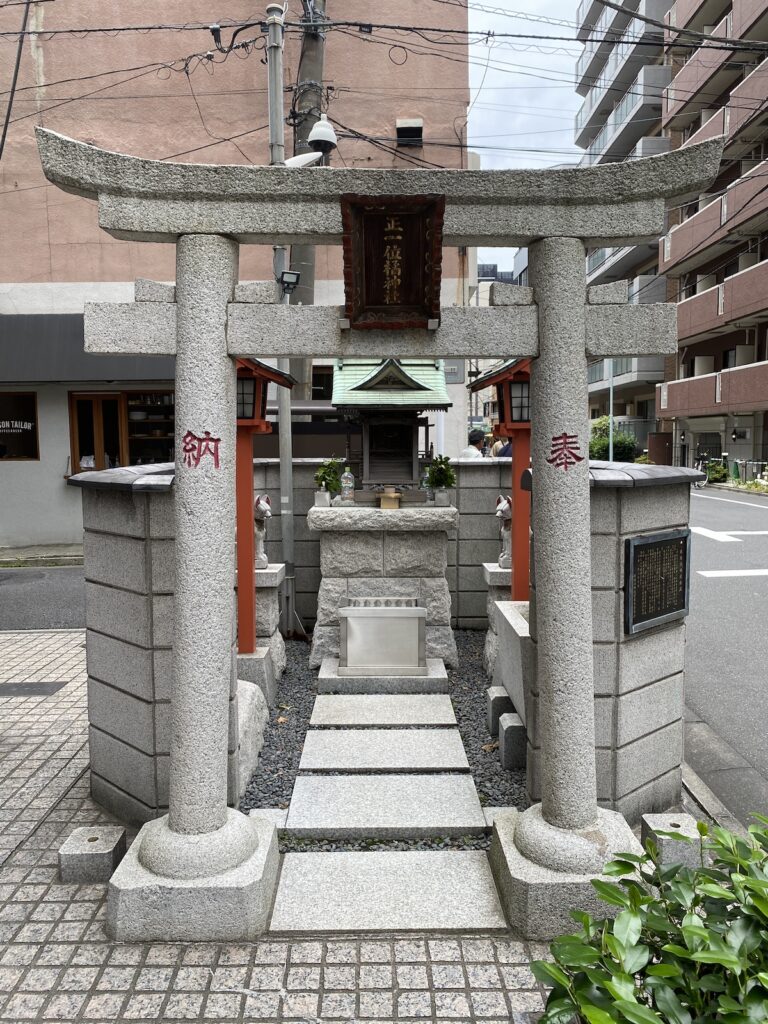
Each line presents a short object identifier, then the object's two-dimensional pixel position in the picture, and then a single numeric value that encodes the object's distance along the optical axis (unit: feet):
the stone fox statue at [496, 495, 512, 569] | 28.84
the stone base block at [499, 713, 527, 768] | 19.92
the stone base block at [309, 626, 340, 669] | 28.91
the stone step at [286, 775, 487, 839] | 16.74
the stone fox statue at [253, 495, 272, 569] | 27.17
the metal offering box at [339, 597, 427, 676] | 26.20
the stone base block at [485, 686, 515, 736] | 21.62
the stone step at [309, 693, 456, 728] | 23.06
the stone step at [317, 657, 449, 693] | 25.90
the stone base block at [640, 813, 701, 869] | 14.58
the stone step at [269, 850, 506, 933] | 13.50
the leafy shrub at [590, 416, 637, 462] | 129.59
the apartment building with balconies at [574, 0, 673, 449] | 127.85
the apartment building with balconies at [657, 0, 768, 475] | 91.20
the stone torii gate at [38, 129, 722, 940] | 13.17
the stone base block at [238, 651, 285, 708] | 24.38
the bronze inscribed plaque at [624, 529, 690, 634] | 15.81
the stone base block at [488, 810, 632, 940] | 12.98
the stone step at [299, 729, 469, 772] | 19.90
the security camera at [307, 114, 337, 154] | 32.76
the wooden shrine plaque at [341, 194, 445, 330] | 12.83
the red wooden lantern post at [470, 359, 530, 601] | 25.98
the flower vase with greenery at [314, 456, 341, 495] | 31.68
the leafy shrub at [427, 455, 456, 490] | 31.53
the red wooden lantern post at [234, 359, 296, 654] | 24.27
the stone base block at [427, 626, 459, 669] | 29.12
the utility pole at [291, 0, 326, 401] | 43.01
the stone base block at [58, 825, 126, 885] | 14.93
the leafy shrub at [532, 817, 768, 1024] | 6.57
